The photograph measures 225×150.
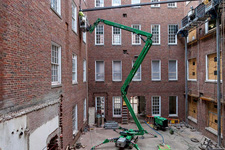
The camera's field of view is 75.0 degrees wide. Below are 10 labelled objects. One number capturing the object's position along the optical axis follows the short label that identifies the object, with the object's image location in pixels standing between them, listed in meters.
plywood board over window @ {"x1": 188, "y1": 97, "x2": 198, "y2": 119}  13.81
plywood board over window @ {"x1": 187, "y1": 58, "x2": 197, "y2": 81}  13.89
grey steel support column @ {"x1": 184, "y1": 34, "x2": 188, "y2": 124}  14.55
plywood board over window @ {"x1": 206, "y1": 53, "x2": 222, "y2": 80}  10.98
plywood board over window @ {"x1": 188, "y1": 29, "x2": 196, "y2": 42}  13.72
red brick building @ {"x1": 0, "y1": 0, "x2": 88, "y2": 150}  3.74
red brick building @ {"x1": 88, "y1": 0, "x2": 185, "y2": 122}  15.45
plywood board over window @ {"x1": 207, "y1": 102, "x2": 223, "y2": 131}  11.00
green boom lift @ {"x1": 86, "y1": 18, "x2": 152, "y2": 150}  10.17
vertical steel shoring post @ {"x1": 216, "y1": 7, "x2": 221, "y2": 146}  9.71
